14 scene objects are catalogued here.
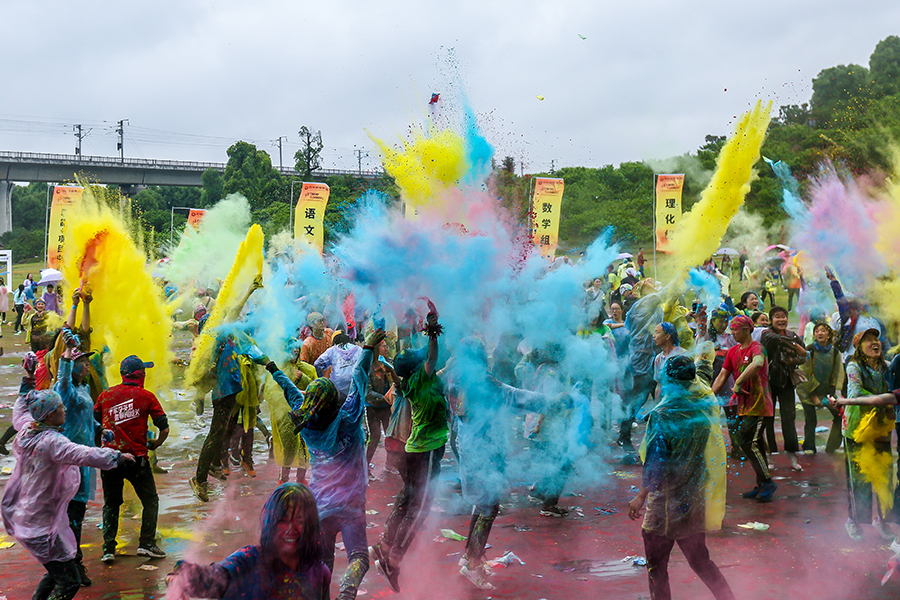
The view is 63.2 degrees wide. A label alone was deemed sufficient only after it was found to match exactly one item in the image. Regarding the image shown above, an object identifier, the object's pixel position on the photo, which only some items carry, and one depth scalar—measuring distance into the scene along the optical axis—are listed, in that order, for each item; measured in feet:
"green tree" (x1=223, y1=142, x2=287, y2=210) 121.90
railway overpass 167.63
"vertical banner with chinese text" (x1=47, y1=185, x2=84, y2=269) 66.44
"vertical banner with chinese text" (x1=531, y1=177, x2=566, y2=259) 62.54
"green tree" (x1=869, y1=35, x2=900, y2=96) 105.81
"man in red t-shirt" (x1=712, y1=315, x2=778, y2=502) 22.99
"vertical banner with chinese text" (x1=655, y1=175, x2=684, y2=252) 59.16
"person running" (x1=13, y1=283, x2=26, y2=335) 78.12
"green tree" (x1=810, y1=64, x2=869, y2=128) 106.63
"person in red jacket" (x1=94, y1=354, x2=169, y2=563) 18.40
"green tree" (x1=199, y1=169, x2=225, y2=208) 166.81
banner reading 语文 60.29
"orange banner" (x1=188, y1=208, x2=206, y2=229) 54.88
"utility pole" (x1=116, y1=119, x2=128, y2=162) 220.51
